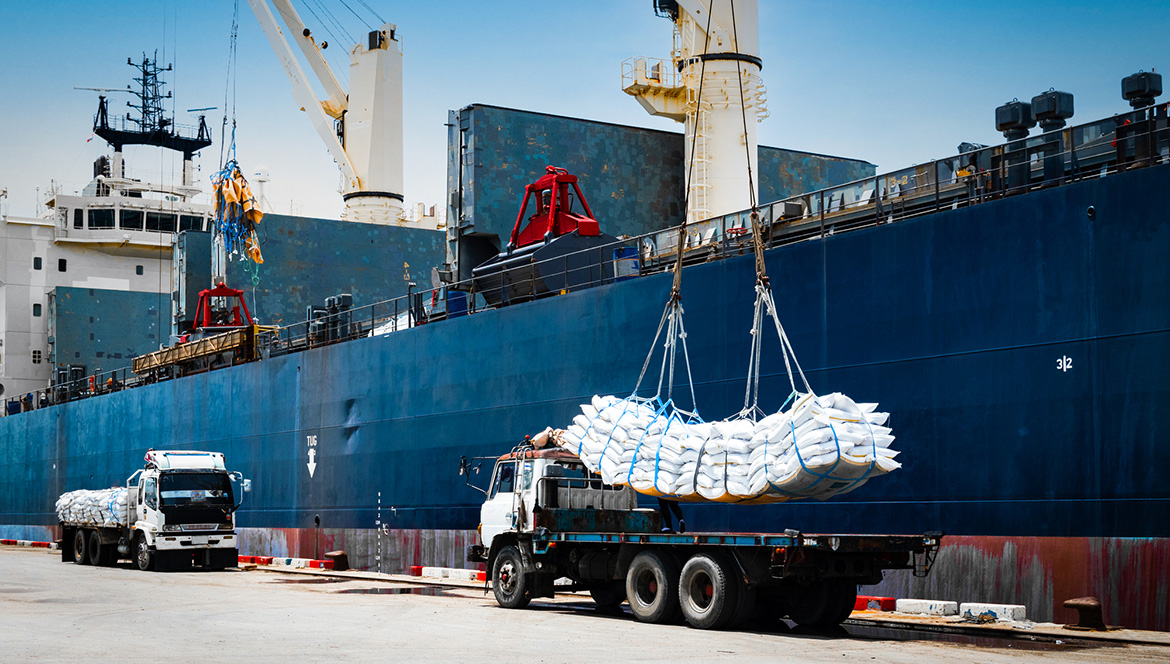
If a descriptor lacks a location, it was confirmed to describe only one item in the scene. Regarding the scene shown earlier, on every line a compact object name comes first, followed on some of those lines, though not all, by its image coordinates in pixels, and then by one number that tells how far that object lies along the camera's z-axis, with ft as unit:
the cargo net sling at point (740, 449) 45.27
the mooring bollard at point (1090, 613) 45.98
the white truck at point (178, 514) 94.02
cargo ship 48.37
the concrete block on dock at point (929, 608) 52.85
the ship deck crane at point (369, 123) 179.73
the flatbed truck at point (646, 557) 46.73
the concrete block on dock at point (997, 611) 49.44
